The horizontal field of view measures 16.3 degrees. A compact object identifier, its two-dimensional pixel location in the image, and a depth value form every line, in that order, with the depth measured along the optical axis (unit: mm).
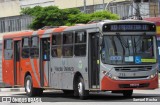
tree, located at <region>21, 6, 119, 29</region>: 50031
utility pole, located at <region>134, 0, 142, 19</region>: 48869
